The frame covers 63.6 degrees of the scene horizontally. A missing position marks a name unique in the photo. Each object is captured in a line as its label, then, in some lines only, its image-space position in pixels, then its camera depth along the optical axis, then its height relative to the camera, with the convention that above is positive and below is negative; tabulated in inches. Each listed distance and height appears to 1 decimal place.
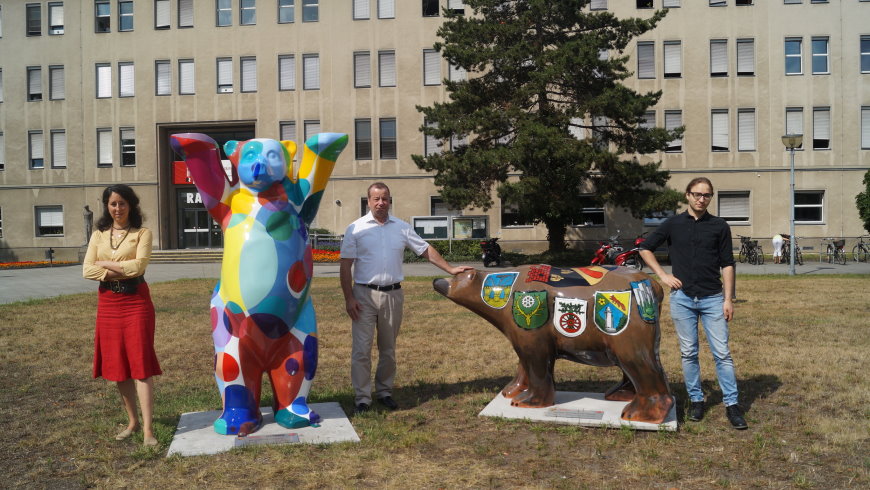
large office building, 1226.6 +244.8
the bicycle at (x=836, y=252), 995.9 -36.4
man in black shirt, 228.4 -18.1
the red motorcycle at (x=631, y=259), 765.3 -33.7
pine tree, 883.4 +155.5
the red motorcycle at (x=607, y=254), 828.6 -28.4
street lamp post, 750.5 +93.3
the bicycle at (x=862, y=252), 1049.5 -38.7
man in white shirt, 249.0 -15.9
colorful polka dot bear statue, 213.6 -13.5
